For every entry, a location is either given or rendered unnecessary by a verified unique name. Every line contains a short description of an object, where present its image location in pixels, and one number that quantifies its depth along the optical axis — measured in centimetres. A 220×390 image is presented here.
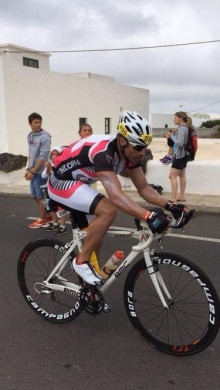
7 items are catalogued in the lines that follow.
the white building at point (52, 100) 1544
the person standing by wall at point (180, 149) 746
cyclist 262
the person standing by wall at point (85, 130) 653
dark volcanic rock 1134
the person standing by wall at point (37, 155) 623
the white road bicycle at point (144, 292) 268
